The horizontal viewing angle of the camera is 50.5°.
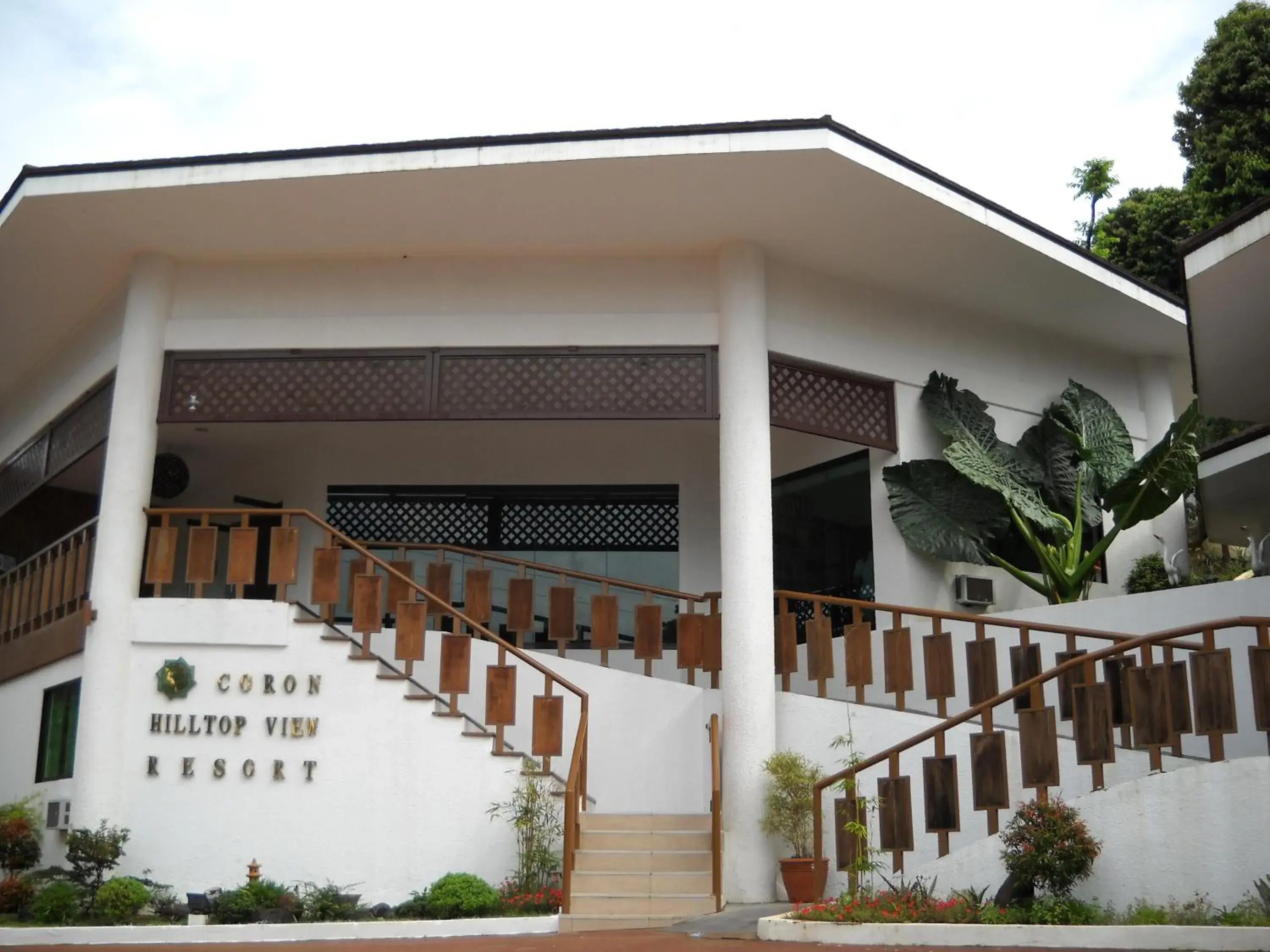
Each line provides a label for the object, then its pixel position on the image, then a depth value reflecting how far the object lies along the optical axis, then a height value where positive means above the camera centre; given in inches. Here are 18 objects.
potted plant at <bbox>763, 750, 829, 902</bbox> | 398.9 +14.8
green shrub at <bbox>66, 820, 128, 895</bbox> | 398.6 -1.6
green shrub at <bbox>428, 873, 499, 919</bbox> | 374.0 -12.3
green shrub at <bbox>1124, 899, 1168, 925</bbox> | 290.4 -11.8
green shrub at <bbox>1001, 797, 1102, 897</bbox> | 308.8 +1.7
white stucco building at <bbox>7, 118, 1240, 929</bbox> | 412.5 +164.8
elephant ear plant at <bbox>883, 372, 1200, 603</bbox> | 476.7 +130.4
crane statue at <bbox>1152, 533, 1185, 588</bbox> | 491.8 +102.5
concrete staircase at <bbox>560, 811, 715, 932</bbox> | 370.0 -5.0
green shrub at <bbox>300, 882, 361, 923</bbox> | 377.4 -14.8
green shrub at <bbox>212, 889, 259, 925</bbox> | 378.0 -15.6
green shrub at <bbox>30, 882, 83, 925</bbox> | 383.2 -15.4
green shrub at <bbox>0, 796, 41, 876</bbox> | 436.6 +2.5
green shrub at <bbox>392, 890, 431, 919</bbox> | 383.2 -15.5
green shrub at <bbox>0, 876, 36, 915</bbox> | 407.5 -13.5
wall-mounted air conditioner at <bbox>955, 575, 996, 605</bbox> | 479.8 +91.7
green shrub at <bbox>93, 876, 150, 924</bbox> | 384.8 -14.0
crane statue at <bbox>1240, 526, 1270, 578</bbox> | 452.8 +100.8
